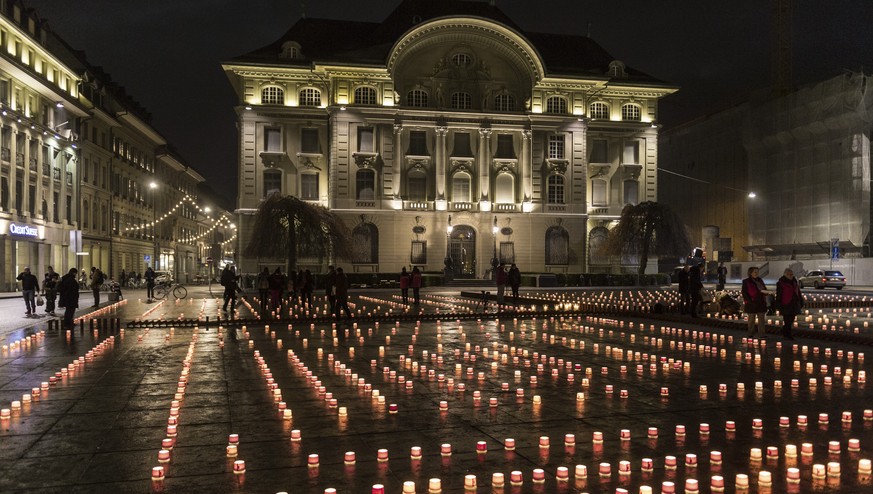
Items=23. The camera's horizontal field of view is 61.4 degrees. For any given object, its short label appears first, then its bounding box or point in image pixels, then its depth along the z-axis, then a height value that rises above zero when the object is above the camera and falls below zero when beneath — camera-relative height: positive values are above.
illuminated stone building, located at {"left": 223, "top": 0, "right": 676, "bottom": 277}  58.81 +10.59
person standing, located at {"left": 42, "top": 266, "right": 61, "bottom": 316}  27.03 -0.87
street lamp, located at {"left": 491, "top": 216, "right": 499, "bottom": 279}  56.25 +0.65
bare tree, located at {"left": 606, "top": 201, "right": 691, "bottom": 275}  55.38 +2.73
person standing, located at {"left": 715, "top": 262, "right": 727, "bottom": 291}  37.62 -0.35
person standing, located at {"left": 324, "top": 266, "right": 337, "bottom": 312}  24.55 -0.59
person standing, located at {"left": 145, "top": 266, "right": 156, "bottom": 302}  39.69 -0.79
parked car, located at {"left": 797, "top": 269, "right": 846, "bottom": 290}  48.91 -0.72
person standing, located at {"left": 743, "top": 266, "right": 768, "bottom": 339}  17.67 -0.73
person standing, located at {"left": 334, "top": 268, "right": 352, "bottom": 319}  23.03 -0.73
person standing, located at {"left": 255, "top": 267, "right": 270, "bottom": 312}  27.97 -0.66
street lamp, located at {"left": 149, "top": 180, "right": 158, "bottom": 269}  77.06 +2.75
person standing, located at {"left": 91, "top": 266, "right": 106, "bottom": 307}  31.22 -0.54
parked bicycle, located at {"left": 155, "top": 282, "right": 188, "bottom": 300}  42.80 -1.42
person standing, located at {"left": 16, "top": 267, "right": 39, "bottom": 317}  26.95 -0.77
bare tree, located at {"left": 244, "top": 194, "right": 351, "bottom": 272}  47.00 +2.37
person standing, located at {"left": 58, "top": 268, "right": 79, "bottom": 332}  22.70 -0.83
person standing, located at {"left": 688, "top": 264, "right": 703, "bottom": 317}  23.25 -0.60
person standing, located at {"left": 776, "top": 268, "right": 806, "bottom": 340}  17.50 -0.73
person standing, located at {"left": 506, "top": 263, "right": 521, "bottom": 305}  33.34 -0.51
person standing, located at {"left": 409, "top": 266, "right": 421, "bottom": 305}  31.28 -0.63
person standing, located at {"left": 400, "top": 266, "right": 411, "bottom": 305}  31.33 -0.69
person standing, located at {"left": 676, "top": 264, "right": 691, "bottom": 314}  24.33 -0.83
